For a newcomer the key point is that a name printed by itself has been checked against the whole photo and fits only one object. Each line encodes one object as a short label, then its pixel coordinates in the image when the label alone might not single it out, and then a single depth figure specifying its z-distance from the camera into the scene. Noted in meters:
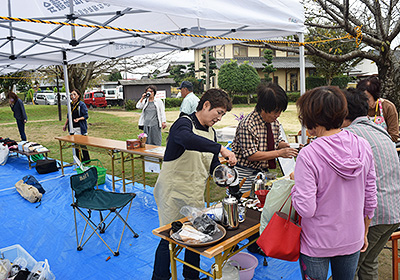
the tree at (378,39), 6.50
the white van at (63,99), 28.67
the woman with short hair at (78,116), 6.83
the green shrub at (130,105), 23.21
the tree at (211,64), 24.70
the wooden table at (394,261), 2.26
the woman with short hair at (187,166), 2.07
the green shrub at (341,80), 29.33
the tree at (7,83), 20.45
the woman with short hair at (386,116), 3.61
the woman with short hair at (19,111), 9.03
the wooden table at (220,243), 1.74
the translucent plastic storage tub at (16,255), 2.78
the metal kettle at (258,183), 2.46
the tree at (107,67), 15.79
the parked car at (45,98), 28.87
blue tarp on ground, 2.95
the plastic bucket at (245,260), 2.72
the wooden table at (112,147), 4.73
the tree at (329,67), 20.87
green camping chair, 3.28
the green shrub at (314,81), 29.22
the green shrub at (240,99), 26.58
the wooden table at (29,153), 6.85
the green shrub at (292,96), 26.81
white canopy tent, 3.12
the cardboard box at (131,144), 5.02
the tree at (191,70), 34.28
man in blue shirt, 5.78
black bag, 6.55
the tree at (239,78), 25.61
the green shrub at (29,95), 30.48
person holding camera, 6.17
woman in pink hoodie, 1.43
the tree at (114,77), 43.69
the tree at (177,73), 35.09
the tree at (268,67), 25.97
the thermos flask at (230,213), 1.96
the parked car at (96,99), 25.19
